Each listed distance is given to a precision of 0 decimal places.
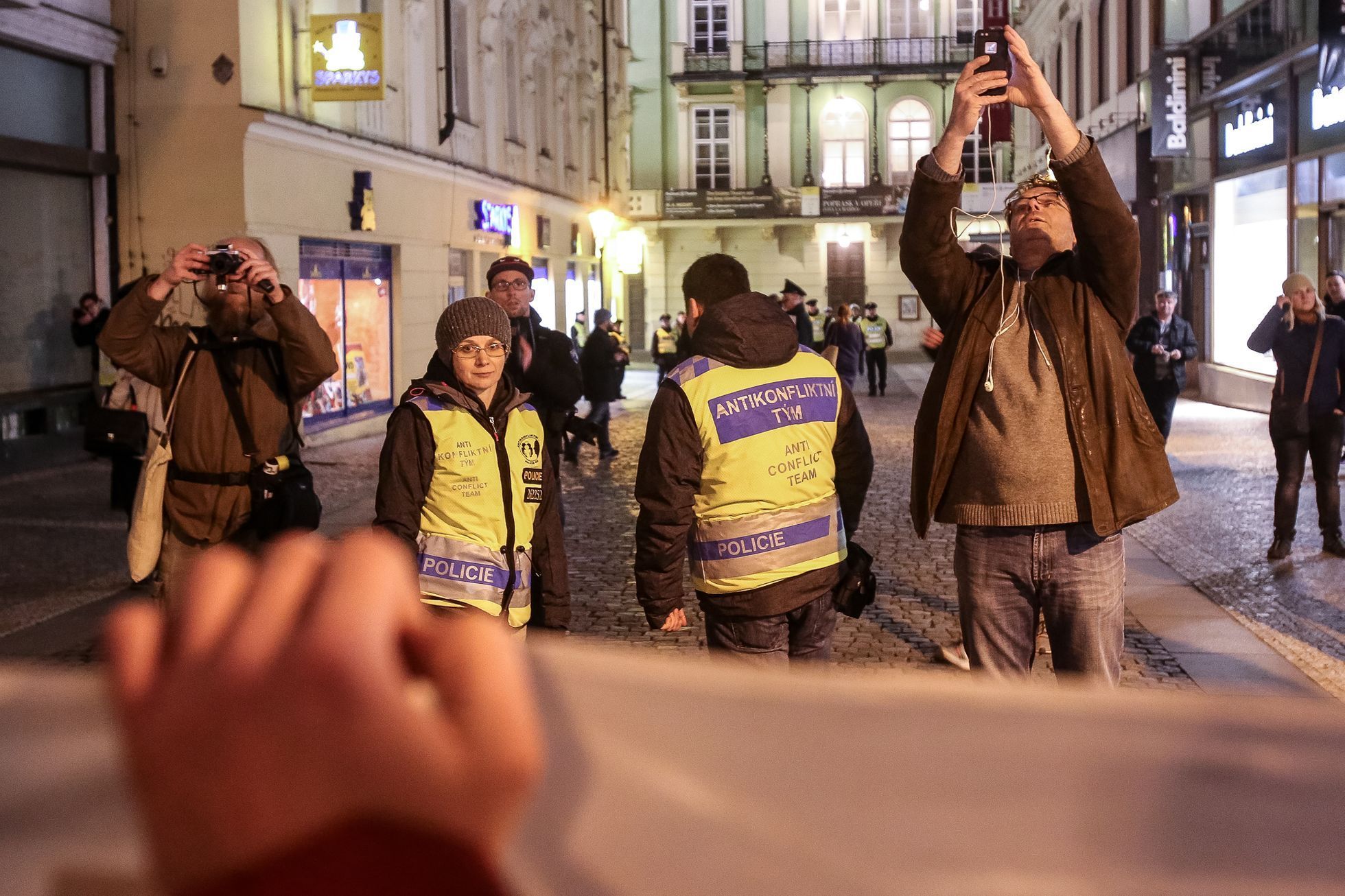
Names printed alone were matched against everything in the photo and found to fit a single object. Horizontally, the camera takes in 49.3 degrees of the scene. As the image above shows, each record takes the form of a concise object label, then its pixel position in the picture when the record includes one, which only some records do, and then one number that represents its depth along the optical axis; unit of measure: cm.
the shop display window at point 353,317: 1767
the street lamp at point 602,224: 3122
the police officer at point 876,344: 2708
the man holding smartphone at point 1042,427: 387
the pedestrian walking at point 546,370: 870
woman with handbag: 953
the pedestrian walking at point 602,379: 1619
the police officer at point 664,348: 2544
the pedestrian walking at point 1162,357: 1191
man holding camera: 477
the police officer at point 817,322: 3079
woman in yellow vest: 429
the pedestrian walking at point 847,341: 2141
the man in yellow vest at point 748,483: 426
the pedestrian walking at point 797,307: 1575
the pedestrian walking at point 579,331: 2895
